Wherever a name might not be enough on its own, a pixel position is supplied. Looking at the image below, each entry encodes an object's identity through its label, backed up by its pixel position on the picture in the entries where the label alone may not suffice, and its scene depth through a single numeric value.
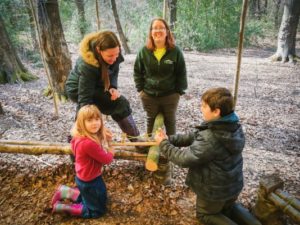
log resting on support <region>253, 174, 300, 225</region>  2.84
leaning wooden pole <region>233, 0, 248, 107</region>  3.72
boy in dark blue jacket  2.71
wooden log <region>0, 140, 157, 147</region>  3.98
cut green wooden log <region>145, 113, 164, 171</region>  3.08
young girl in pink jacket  3.01
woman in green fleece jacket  3.87
